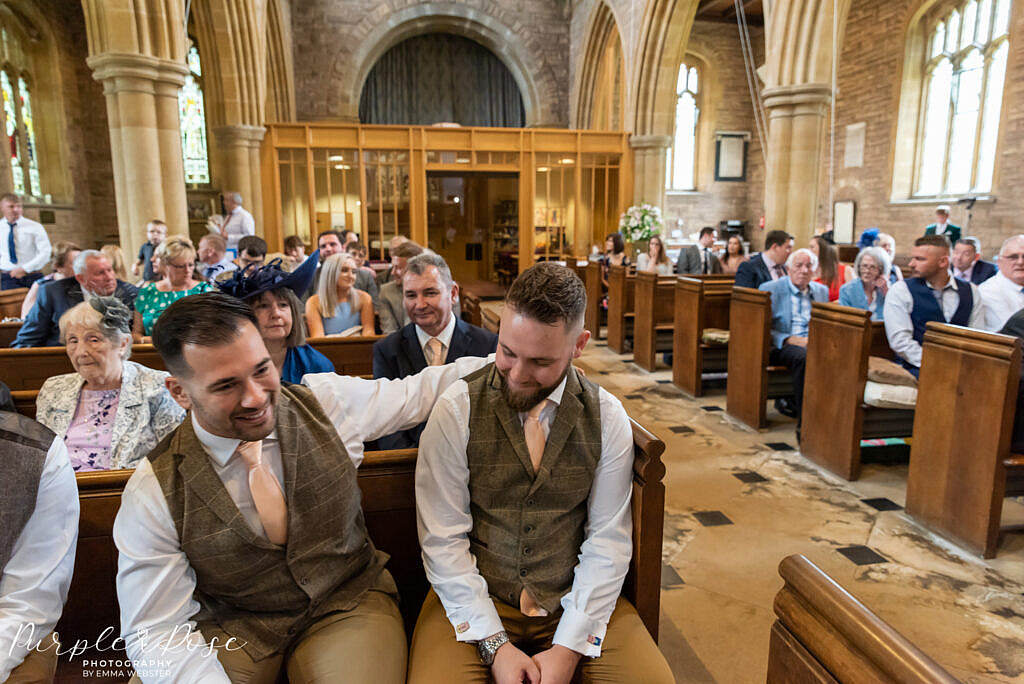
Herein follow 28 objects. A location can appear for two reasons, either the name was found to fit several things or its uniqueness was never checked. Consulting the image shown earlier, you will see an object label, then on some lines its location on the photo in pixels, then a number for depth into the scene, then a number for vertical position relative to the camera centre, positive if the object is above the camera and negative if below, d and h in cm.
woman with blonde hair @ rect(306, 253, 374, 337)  383 -46
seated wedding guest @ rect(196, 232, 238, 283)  520 -20
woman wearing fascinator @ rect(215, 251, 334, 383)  212 -26
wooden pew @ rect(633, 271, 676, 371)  613 -82
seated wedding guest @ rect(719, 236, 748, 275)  752 -30
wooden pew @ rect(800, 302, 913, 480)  348 -96
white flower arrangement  969 +10
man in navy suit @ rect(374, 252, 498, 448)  237 -40
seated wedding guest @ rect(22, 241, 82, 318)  445 -23
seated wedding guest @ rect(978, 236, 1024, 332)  366 -34
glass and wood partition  1055 +88
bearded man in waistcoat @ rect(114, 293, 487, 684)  122 -62
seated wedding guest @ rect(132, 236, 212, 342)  364 -31
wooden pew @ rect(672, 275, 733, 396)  522 -81
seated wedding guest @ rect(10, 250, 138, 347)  359 -38
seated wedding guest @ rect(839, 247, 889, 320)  434 -37
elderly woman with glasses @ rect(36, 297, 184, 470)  211 -58
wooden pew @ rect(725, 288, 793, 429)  436 -95
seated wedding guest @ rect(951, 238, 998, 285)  530 -28
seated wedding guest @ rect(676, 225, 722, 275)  743 -33
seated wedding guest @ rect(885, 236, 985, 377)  365 -40
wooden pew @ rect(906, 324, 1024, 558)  267 -92
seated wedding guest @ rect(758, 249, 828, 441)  448 -53
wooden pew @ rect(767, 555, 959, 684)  83 -59
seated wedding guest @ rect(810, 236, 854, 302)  517 -28
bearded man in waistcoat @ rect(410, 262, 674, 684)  140 -67
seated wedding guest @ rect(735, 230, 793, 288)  524 -27
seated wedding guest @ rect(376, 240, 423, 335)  383 -43
